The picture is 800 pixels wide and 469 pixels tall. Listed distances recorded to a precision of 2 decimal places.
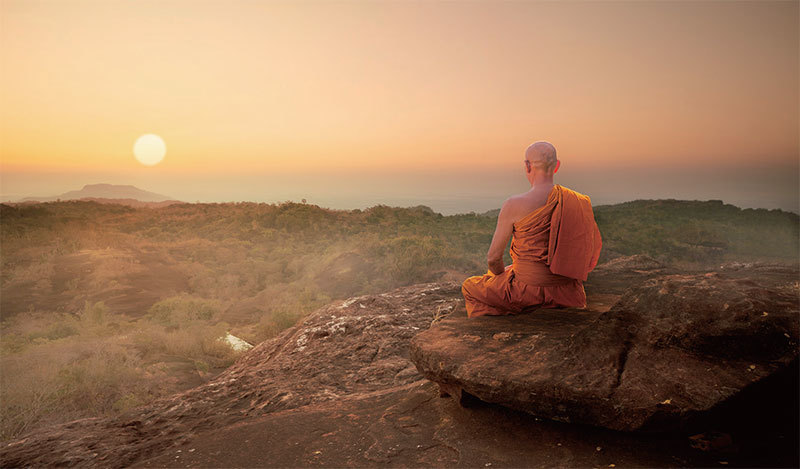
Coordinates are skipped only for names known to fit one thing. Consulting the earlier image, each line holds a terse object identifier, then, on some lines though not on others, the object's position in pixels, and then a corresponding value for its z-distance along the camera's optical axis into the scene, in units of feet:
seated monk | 13.58
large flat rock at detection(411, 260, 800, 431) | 7.80
